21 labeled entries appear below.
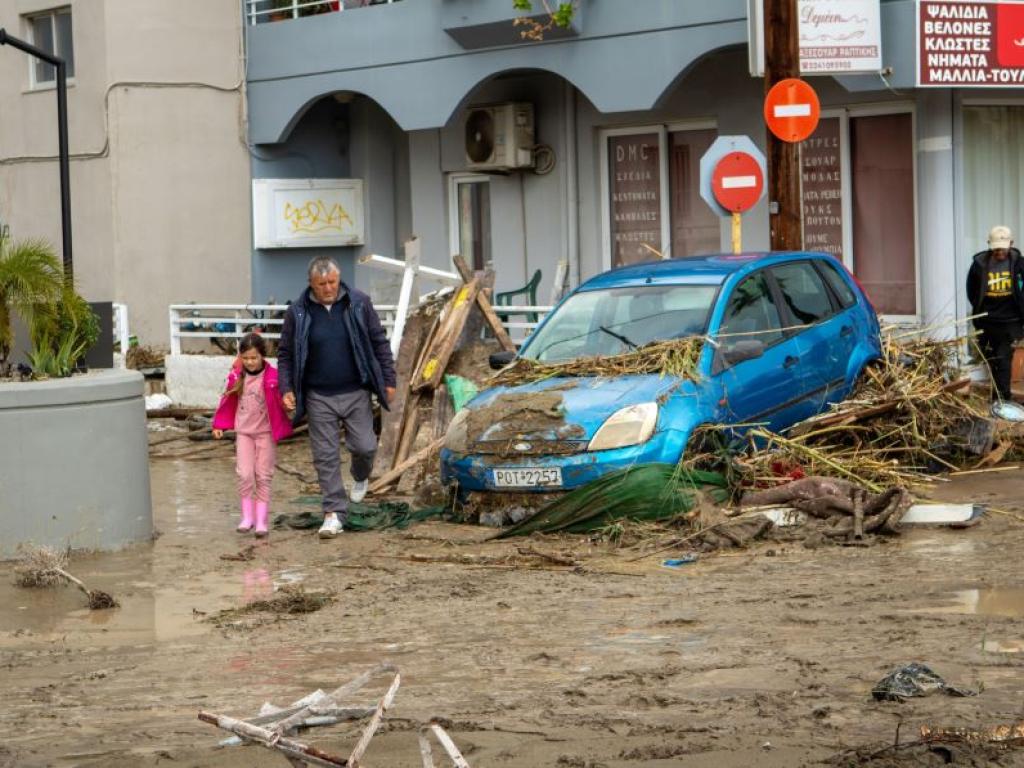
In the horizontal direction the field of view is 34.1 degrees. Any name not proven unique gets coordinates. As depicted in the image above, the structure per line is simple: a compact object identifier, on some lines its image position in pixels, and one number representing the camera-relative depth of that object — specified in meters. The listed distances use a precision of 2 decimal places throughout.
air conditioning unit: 19.70
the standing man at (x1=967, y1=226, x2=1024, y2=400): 14.66
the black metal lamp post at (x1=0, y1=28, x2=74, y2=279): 13.45
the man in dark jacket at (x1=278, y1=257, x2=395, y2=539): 11.23
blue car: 10.73
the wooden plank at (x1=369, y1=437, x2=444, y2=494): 12.77
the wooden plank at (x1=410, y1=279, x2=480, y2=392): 13.91
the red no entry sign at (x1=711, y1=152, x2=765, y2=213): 14.13
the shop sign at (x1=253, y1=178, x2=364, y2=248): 21.73
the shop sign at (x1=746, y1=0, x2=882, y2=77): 15.45
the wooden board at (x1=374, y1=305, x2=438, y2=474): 13.65
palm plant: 11.05
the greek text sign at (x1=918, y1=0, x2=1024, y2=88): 15.62
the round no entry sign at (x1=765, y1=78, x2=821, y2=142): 13.82
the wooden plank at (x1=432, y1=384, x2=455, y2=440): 13.63
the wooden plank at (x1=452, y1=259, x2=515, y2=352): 14.34
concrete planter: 10.61
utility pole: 14.23
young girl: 11.46
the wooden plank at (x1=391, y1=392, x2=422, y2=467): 13.48
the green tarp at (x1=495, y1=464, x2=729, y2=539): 10.49
